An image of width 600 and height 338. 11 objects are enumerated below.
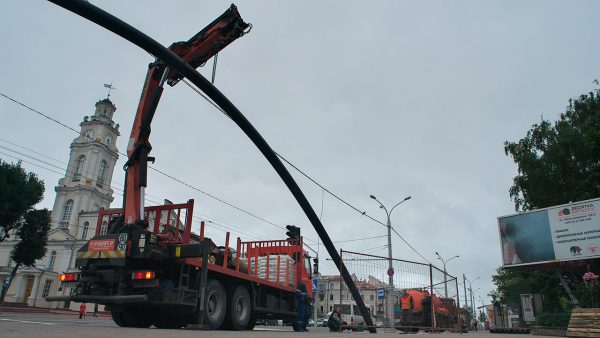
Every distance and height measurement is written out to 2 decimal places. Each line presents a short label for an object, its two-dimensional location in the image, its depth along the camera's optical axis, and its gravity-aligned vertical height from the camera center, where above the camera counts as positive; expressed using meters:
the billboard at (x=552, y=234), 20.30 +4.32
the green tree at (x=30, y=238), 30.55 +4.32
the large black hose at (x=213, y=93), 8.31 +5.40
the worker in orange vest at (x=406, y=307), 17.69 +0.34
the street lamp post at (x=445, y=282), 15.27 +1.20
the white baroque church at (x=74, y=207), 43.22 +10.27
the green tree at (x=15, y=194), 28.77 +7.14
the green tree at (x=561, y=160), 27.23 +10.32
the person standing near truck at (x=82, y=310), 21.27 -0.39
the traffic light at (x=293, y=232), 14.39 +2.59
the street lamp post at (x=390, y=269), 14.76 +1.53
